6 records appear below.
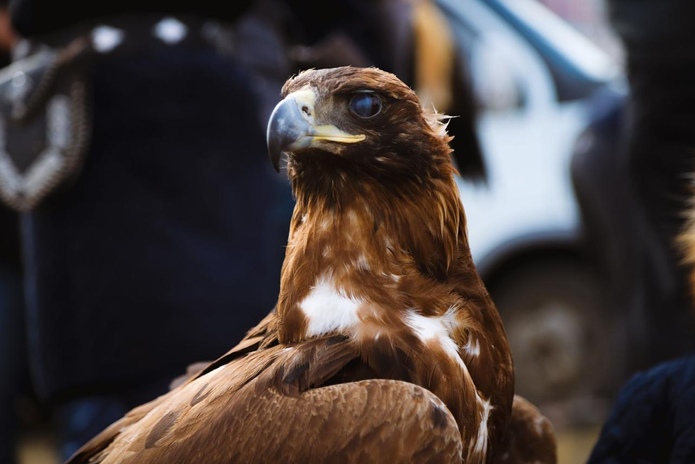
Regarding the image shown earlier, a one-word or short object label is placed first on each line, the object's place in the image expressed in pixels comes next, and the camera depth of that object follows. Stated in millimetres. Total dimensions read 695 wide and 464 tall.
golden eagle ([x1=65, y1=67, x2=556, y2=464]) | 3521
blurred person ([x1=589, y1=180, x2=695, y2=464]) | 4215
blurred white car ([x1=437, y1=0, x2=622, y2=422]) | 11828
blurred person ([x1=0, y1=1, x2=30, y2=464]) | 7047
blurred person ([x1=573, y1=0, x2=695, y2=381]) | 6859
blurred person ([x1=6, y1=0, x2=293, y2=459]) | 5672
